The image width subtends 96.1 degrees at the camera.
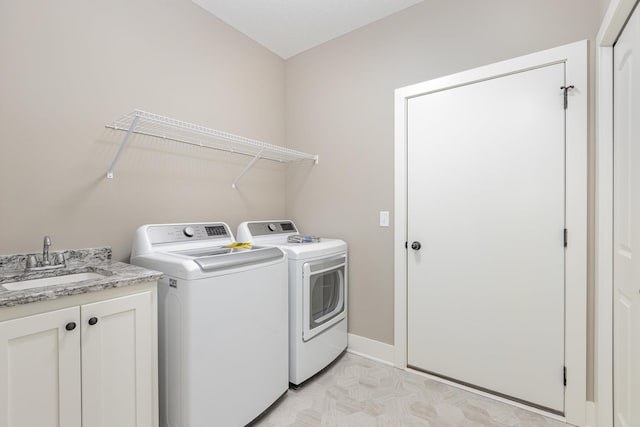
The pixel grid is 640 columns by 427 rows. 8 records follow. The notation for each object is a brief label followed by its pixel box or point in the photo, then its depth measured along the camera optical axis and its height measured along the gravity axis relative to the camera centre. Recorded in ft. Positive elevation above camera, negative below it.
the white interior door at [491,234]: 5.45 -0.51
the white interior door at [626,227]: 3.88 -0.26
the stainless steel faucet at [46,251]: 4.44 -0.58
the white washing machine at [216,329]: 4.38 -1.95
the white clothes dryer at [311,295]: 6.23 -1.99
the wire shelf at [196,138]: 5.29 +1.70
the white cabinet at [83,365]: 3.15 -1.88
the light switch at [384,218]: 7.40 -0.19
